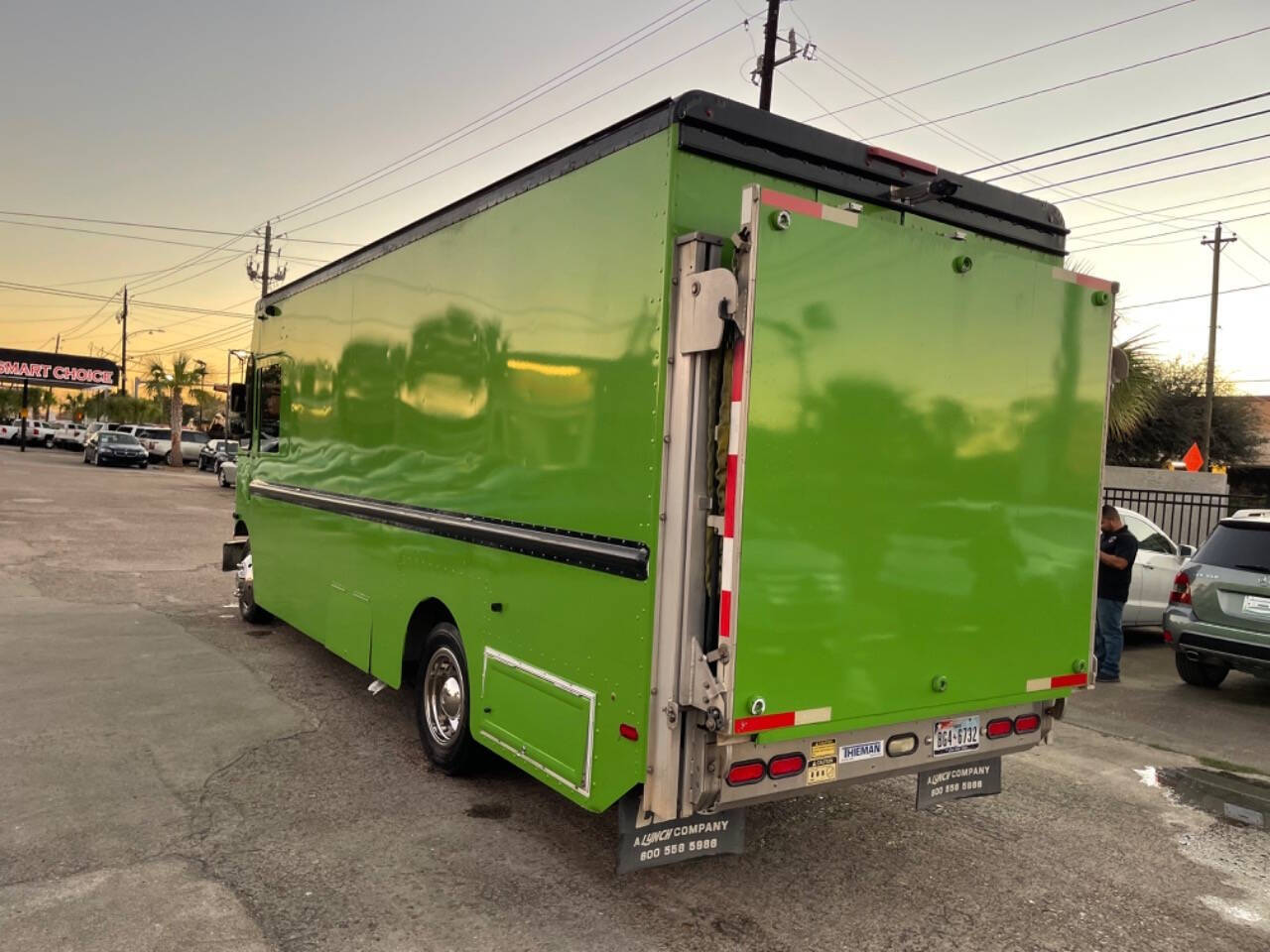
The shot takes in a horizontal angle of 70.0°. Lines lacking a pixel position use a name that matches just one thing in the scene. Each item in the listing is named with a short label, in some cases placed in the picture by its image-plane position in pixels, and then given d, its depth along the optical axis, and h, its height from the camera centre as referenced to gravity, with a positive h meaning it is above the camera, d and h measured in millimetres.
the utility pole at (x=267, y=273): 42469 +7555
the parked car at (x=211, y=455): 37938 -1208
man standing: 8672 -1096
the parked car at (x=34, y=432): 56969 -925
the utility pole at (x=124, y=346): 68562 +5905
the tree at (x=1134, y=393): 17953 +1620
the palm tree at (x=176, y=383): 42719 +2043
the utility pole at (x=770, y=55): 18750 +8353
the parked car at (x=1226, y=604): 7832 -1136
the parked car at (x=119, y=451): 38500 -1190
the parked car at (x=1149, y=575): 10570 -1183
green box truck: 3379 -41
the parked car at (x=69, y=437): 56312 -1084
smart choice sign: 56531 +3238
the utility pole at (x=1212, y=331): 29155 +5064
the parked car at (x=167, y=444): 44062 -910
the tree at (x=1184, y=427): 31844 +1869
